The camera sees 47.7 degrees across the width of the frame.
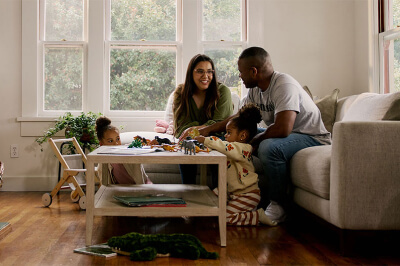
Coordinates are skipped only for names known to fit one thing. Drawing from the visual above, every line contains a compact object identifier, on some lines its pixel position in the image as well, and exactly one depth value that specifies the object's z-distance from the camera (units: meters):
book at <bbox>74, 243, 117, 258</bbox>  2.03
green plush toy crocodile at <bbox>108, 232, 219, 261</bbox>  1.99
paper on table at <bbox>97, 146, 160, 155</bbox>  2.25
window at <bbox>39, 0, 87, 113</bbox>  4.48
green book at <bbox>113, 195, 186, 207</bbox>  2.21
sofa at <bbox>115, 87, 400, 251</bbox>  2.05
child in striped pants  2.69
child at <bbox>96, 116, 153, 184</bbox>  3.00
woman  3.44
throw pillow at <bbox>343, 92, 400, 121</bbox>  2.59
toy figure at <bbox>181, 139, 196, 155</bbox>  2.25
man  2.74
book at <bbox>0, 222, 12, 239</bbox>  2.37
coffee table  2.16
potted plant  4.06
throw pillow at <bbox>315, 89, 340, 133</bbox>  3.58
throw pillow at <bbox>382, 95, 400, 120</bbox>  2.46
